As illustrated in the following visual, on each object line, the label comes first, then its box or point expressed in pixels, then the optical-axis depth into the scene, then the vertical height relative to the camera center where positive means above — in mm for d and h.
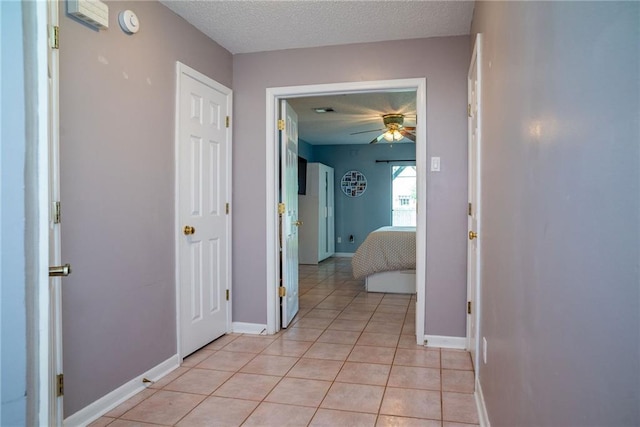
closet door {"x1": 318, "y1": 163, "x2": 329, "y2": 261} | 7945 -191
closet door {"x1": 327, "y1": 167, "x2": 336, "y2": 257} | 8578 -249
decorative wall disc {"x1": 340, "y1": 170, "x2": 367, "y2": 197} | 8894 +380
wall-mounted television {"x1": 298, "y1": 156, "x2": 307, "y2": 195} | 7402 +454
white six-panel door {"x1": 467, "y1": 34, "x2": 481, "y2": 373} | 2414 -20
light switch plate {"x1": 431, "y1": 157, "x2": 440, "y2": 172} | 3305 +285
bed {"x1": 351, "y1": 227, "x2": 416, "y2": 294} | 5191 -725
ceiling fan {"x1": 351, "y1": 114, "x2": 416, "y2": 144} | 5916 +1037
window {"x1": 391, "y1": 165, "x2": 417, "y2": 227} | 8719 +153
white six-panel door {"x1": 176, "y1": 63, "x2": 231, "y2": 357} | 2959 -43
